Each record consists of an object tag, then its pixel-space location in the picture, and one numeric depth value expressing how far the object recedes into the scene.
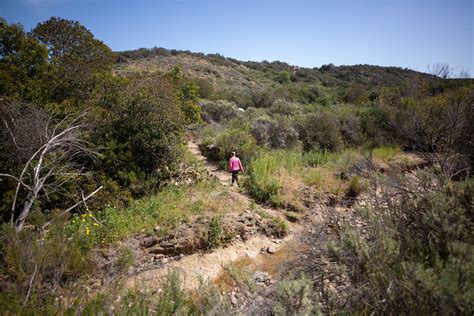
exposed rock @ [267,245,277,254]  6.54
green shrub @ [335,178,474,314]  2.12
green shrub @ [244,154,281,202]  8.67
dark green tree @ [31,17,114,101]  9.97
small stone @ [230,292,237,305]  4.64
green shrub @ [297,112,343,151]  13.79
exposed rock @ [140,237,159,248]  6.09
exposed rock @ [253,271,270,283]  5.37
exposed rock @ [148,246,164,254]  6.04
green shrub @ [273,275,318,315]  2.76
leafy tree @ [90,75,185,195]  7.95
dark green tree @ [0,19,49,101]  8.00
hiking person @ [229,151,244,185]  9.47
